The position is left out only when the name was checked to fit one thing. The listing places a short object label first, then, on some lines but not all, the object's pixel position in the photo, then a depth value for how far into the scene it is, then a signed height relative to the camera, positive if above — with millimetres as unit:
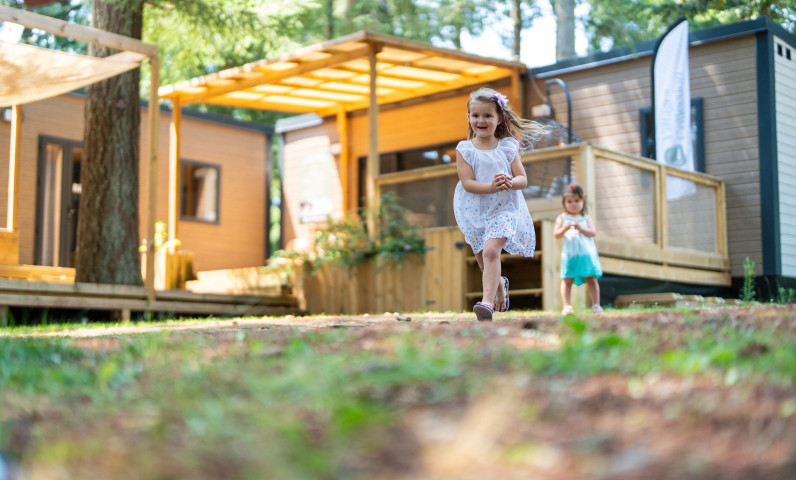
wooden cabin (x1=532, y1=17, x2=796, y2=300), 11742 +2126
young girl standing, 8578 +406
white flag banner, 11195 +2260
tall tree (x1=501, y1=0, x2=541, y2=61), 22016 +6702
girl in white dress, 6066 +646
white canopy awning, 9117 +2212
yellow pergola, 11883 +3017
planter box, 11250 +36
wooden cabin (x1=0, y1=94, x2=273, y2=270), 14047 +1767
